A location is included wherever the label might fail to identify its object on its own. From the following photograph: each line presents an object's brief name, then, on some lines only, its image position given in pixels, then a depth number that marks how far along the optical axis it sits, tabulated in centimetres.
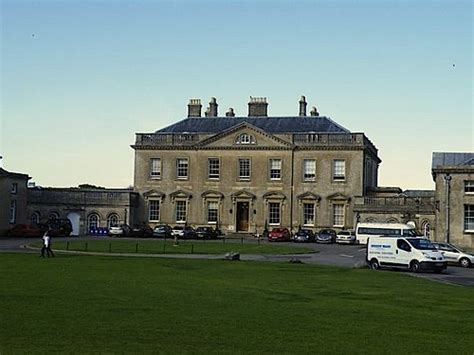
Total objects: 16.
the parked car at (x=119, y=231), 7006
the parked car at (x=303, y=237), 6781
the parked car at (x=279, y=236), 6775
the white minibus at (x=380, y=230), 6001
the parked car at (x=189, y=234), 6844
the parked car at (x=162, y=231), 7031
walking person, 3916
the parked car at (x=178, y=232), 6838
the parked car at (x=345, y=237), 6506
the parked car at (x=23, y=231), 6719
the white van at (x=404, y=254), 3703
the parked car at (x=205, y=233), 6863
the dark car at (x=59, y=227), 7062
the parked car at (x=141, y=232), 7006
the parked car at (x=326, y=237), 6694
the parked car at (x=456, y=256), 4200
